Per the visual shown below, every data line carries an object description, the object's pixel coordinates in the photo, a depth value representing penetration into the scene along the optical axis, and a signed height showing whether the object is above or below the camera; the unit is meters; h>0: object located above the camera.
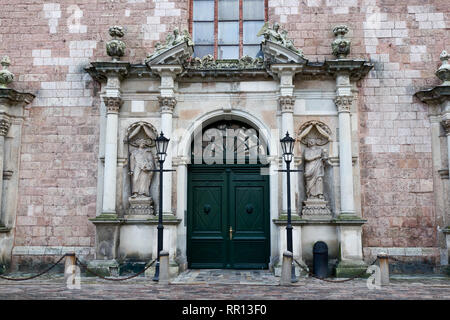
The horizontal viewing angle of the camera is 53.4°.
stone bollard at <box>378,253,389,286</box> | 9.33 -1.09
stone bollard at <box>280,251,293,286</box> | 9.28 -1.08
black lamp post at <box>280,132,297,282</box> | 9.67 +1.02
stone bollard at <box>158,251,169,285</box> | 9.45 -1.04
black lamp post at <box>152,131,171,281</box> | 9.95 +1.07
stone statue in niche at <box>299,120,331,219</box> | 11.31 +1.30
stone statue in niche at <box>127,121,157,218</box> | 11.40 +1.32
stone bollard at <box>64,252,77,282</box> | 9.23 -0.98
